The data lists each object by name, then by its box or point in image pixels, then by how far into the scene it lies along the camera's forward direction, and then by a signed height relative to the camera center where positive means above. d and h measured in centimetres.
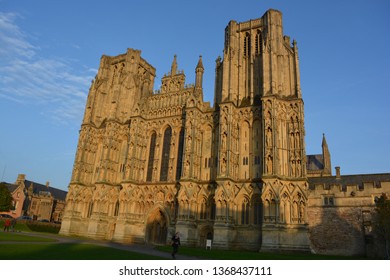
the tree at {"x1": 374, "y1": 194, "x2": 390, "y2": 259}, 2841 +158
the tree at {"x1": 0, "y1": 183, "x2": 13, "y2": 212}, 6091 +288
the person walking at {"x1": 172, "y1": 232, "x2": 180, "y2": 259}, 1930 -116
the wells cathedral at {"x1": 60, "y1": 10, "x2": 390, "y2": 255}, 3297 +752
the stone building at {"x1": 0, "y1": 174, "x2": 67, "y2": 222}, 7638 +353
